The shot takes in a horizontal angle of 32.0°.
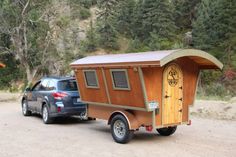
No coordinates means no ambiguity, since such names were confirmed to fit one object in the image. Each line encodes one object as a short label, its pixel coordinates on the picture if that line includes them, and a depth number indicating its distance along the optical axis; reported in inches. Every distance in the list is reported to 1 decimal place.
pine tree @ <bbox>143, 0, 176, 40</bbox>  2158.0
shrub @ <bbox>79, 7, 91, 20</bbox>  2844.5
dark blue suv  566.3
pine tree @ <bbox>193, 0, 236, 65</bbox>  1895.9
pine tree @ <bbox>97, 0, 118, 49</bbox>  2469.2
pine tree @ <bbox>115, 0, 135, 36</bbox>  2507.4
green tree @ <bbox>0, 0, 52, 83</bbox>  1162.6
